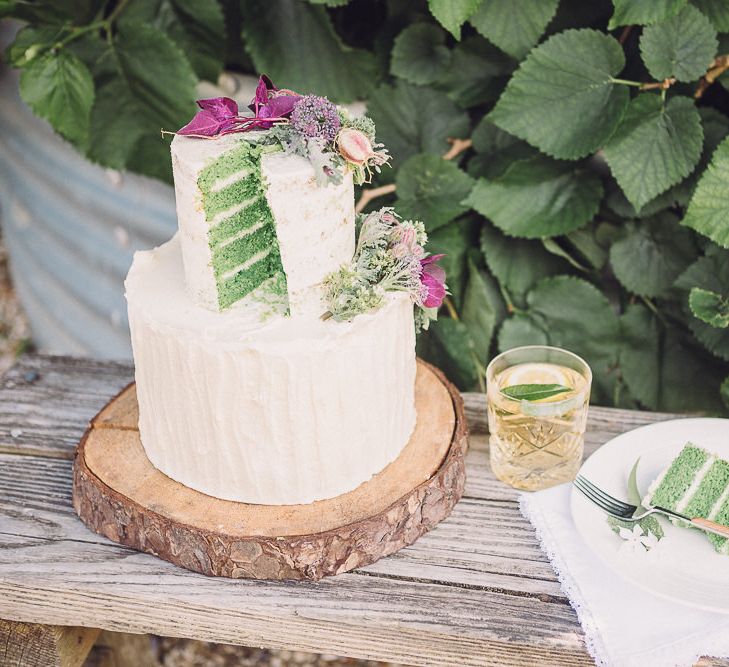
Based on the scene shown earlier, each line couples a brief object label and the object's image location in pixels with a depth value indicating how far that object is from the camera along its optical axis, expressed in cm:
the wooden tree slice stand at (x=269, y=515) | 125
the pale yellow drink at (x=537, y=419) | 138
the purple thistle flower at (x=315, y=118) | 122
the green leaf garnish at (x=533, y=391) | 138
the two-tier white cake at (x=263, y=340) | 121
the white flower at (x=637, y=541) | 123
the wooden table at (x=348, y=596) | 121
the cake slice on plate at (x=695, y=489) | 129
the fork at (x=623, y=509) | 126
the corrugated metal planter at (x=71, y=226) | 234
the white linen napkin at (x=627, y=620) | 113
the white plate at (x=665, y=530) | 117
